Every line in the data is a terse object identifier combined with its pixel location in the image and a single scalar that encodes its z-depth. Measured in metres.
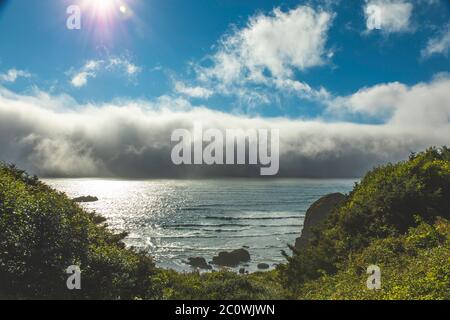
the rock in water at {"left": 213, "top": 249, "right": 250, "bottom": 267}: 67.81
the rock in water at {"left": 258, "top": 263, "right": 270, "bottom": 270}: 63.85
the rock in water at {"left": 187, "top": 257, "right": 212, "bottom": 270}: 64.56
